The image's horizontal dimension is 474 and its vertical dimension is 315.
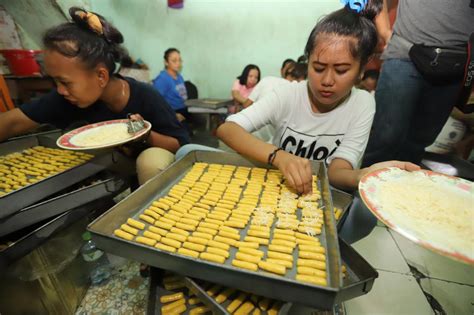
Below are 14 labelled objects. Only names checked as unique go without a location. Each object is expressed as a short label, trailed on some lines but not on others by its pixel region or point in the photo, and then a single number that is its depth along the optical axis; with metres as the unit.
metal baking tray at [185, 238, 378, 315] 0.65
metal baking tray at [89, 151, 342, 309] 0.53
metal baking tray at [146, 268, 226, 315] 0.84
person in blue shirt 4.05
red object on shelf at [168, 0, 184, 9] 4.37
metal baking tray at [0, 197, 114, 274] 0.81
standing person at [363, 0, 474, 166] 1.46
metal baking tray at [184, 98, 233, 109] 3.66
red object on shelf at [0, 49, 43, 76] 2.52
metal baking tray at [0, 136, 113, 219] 0.84
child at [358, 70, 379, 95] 3.68
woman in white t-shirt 1.08
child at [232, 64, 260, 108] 4.13
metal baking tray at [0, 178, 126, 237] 0.85
